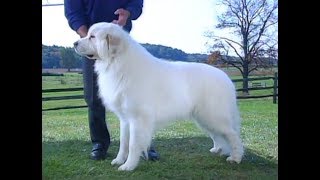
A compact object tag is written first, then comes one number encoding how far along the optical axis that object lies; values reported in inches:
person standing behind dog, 97.2
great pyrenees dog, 94.3
